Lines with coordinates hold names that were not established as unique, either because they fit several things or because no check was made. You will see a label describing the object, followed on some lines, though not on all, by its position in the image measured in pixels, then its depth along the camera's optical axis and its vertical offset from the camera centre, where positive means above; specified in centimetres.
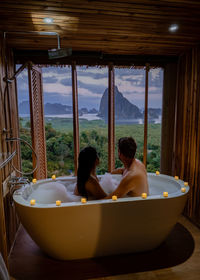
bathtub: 165 -94
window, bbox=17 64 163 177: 414 +1
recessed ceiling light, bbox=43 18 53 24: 166 +83
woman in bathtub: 183 -57
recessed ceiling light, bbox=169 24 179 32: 180 +84
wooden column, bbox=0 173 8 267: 150 -91
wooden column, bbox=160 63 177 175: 292 -3
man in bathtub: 189 -56
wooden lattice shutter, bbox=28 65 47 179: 257 -1
